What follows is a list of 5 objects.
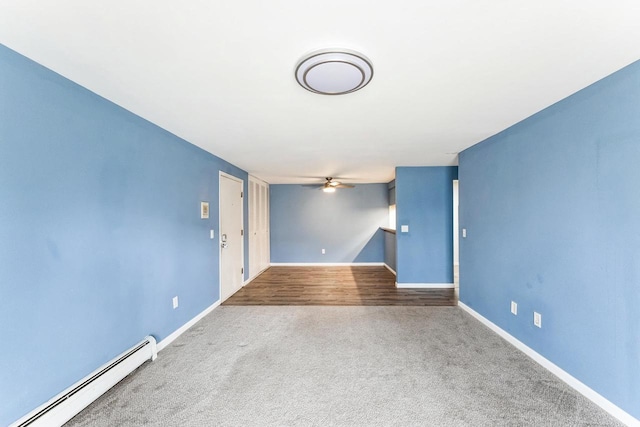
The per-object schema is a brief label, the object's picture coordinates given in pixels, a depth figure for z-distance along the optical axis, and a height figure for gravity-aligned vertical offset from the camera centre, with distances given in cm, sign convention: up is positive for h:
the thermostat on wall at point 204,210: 355 +5
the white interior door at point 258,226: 571 -30
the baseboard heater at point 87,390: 158 -118
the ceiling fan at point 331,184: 575 +61
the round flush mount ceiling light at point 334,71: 151 +85
